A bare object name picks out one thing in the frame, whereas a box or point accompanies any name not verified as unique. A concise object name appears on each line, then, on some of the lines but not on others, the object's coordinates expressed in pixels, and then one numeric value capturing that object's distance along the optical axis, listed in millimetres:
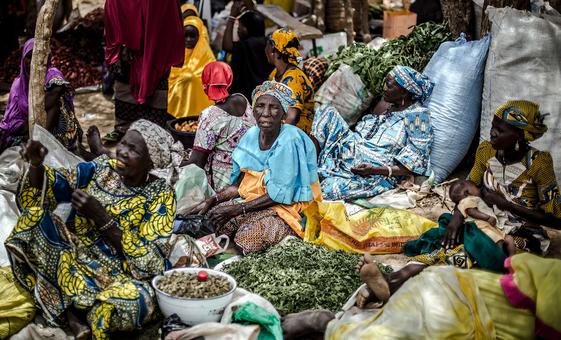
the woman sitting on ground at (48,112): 5211
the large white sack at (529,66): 5562
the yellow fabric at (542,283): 2674
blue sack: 6008
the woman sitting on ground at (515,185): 4234
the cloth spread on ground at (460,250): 3428
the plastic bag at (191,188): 5113
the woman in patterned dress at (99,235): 3660
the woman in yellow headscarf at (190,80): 7570
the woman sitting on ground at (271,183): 4688
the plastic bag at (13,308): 3715
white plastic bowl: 3521
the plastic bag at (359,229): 4844
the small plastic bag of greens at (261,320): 3490
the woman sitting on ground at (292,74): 6086
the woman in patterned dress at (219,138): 5402
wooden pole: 4418
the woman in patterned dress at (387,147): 5602
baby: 4023
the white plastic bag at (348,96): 6793
